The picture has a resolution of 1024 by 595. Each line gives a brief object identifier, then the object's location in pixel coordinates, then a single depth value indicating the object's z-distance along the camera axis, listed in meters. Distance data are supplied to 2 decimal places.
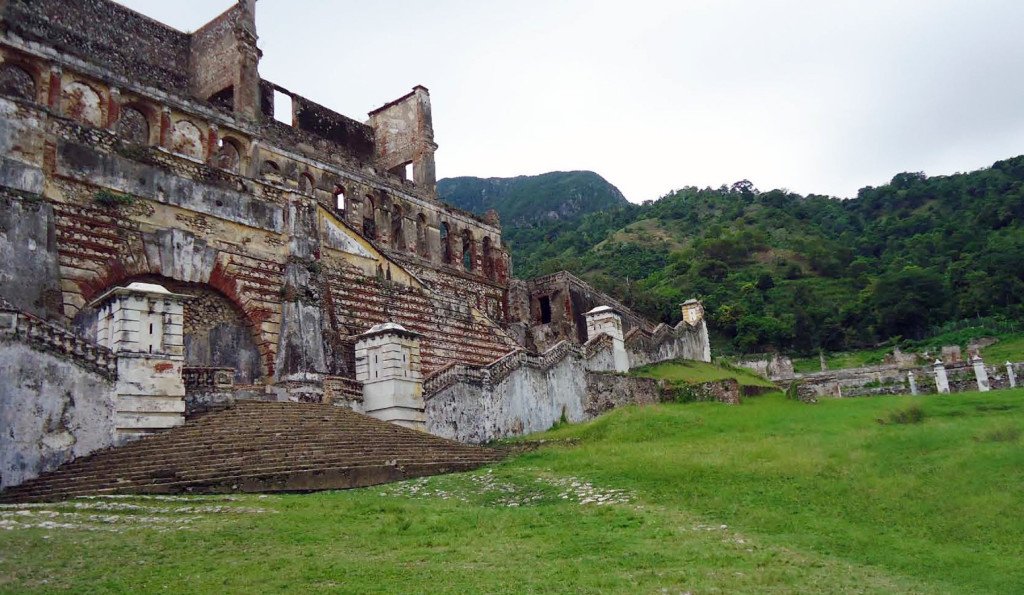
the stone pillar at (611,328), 24.80
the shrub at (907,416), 14.11
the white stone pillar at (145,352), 11.85
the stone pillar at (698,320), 34.88
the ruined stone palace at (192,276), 11.84
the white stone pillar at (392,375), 15.81
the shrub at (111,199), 15.38
